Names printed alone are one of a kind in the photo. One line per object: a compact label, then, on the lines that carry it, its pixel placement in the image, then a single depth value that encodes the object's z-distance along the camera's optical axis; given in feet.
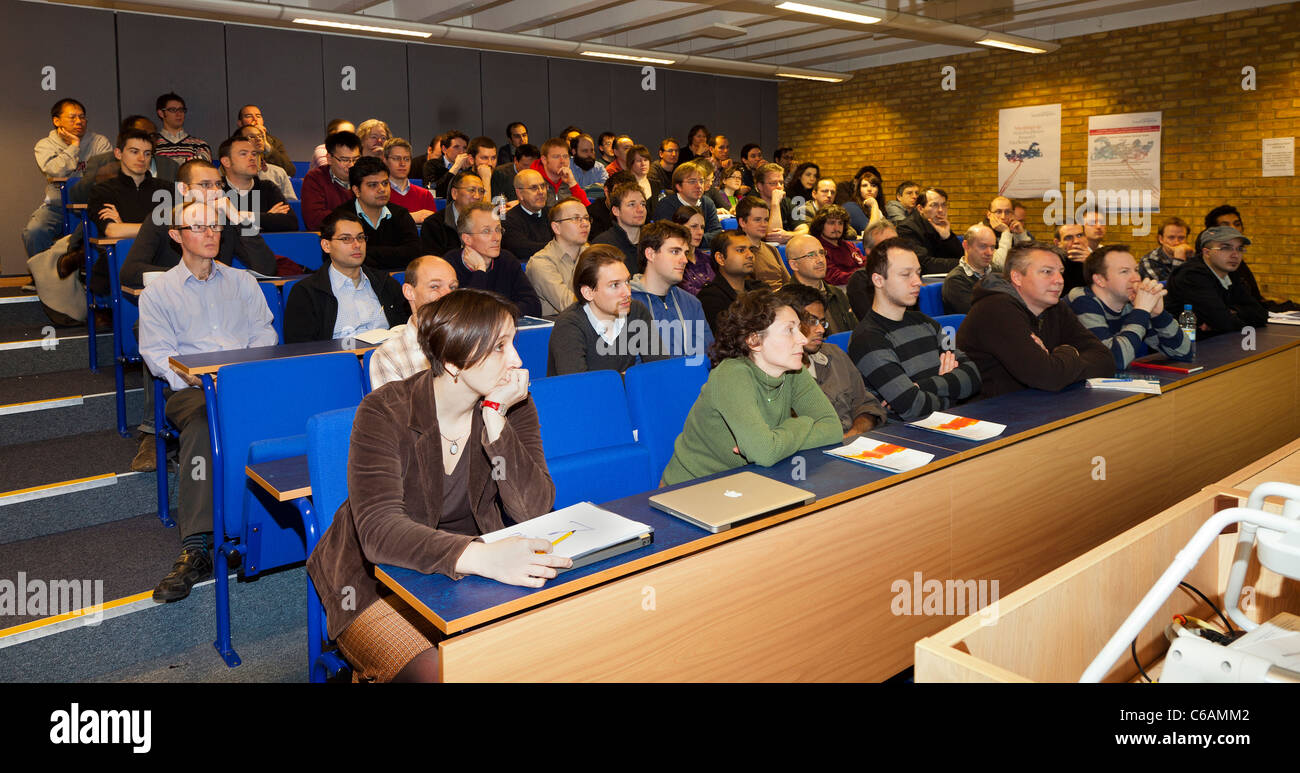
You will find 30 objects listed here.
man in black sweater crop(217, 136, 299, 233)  17.24
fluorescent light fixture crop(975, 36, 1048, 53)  27.94
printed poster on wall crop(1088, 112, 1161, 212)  29.71
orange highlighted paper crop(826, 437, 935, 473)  7.37
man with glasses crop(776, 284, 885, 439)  9.97
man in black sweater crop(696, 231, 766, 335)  14.97
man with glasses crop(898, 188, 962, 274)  23.99
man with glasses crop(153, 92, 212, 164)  20.38
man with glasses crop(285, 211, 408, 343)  12.36
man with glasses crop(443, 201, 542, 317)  14.69
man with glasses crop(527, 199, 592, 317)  15.42
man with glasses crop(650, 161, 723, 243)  22.30
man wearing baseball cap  15.79
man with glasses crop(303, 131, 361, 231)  18.15
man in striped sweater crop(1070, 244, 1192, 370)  12.24
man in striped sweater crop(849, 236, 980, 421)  10.25
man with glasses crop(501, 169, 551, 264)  19.11
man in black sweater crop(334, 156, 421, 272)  16.28
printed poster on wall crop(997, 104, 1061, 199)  32.32
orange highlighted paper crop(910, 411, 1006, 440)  8.32
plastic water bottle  13.97
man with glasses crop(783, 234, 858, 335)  14.70
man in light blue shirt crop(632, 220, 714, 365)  12.66
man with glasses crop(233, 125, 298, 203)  21.21
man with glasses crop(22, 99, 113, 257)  21.79
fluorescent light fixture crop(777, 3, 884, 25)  23.44
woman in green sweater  7.89
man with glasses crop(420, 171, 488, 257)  18.17
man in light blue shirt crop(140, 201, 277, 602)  10.21
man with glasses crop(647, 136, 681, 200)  29.56
